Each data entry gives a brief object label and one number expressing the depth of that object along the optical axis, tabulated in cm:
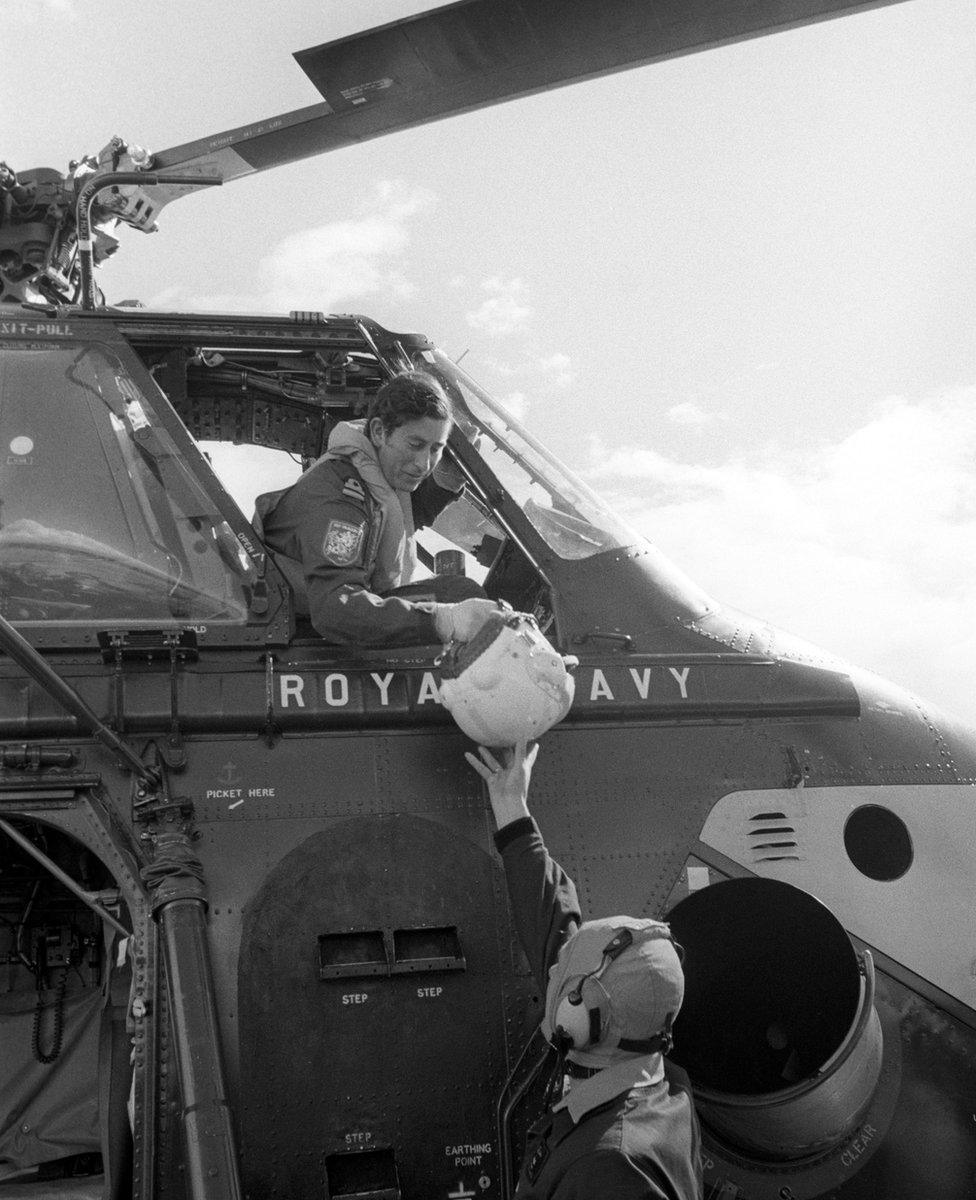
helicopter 361
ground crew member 254
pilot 406
